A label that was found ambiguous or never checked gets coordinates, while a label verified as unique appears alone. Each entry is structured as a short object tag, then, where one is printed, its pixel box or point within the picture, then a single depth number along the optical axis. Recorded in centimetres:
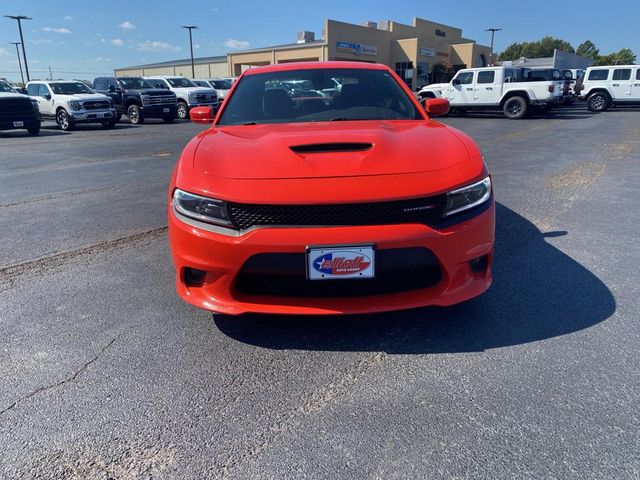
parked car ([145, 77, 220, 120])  2081
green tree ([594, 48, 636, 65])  8500
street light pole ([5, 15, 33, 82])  3694
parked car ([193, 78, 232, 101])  2303
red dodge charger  231
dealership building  4038
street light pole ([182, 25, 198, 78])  4638
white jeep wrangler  2230
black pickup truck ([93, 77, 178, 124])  1945
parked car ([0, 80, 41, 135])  1531
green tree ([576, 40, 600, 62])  11716
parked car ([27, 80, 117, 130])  1717
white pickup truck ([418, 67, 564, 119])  1917
